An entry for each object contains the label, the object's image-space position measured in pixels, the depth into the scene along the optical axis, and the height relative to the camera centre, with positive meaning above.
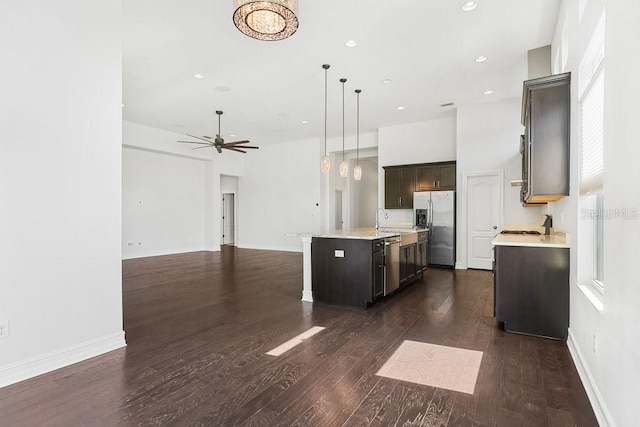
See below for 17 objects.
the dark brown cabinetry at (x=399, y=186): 8.19 +0.64
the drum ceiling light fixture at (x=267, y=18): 2.53 +1.53
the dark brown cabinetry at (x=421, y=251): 5.92 -0.70
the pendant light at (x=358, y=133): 6.39 +2.24
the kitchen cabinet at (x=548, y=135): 3.11 +0.72
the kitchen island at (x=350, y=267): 4.21 -0.71
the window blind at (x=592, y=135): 2.24 +0.56
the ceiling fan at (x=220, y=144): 7.34 +1.49
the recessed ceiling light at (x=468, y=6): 3.67 +2.27
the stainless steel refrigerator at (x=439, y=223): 7.42 -0.23
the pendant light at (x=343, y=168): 5.94 +0.78
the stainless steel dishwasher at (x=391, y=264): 4.56 -0.72
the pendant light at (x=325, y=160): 5.23 +0.83
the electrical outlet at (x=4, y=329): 2.31 -0.81
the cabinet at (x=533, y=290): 3.16 -0.75
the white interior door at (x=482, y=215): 7.05 -0.05
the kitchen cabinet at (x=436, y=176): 7.66 +0.84
